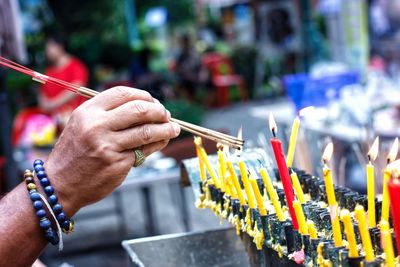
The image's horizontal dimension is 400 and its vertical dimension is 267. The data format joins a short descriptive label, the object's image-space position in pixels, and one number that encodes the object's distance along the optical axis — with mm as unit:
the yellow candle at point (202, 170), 1664
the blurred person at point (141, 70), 10390
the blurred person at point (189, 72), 12727
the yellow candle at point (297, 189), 1239
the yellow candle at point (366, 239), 1066
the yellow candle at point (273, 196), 1282
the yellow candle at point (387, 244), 1060
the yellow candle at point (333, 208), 1105
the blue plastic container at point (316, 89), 5078
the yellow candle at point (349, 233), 1061
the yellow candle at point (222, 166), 1527
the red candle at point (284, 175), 1232
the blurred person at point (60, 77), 5680
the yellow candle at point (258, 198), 1313
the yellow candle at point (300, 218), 1168
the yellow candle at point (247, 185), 1355
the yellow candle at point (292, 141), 1298
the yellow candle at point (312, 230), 1178
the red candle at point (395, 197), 1002
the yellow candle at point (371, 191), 1155
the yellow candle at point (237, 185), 1441
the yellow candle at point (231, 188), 1485
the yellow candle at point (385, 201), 1095
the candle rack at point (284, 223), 1151
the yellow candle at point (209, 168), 1591
